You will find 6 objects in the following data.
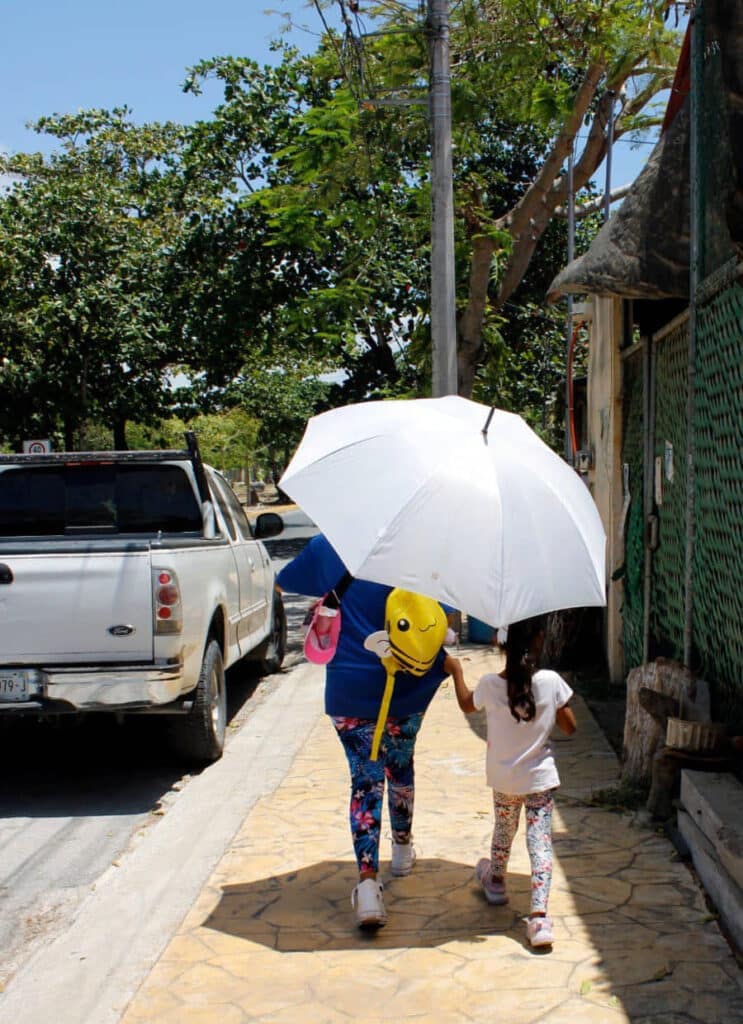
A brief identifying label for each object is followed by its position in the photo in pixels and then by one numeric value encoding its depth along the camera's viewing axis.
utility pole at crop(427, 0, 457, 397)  10.85
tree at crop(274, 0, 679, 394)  11.66
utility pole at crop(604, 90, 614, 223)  11.70
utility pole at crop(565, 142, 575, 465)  11.49
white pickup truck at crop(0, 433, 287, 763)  6.43
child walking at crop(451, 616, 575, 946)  4.21
